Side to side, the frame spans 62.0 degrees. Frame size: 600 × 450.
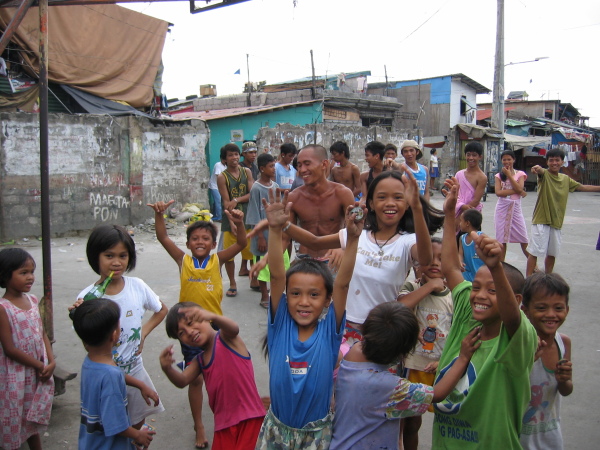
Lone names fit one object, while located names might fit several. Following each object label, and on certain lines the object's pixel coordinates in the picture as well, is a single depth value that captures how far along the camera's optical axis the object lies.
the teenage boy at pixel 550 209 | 6.54
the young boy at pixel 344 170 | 6.77
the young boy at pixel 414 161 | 6.71
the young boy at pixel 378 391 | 2.03
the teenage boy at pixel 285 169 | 7.50
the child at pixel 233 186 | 6.57
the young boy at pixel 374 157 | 6.52
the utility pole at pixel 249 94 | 25.05
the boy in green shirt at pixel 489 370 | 1.87
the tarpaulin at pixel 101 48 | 10.49
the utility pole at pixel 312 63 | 25.75
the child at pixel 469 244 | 4.25
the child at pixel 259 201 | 5.99
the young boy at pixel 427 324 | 2.83
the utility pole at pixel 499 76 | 17.73
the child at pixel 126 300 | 2.83
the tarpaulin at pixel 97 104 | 11.21
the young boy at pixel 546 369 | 2.30
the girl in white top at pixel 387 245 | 2.78
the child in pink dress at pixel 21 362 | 2.70
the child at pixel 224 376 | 2.40
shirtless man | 4.08
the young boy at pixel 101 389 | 2.34
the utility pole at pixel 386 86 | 31.19
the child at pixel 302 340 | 2.10
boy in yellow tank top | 3.50
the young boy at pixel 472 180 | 6.16
